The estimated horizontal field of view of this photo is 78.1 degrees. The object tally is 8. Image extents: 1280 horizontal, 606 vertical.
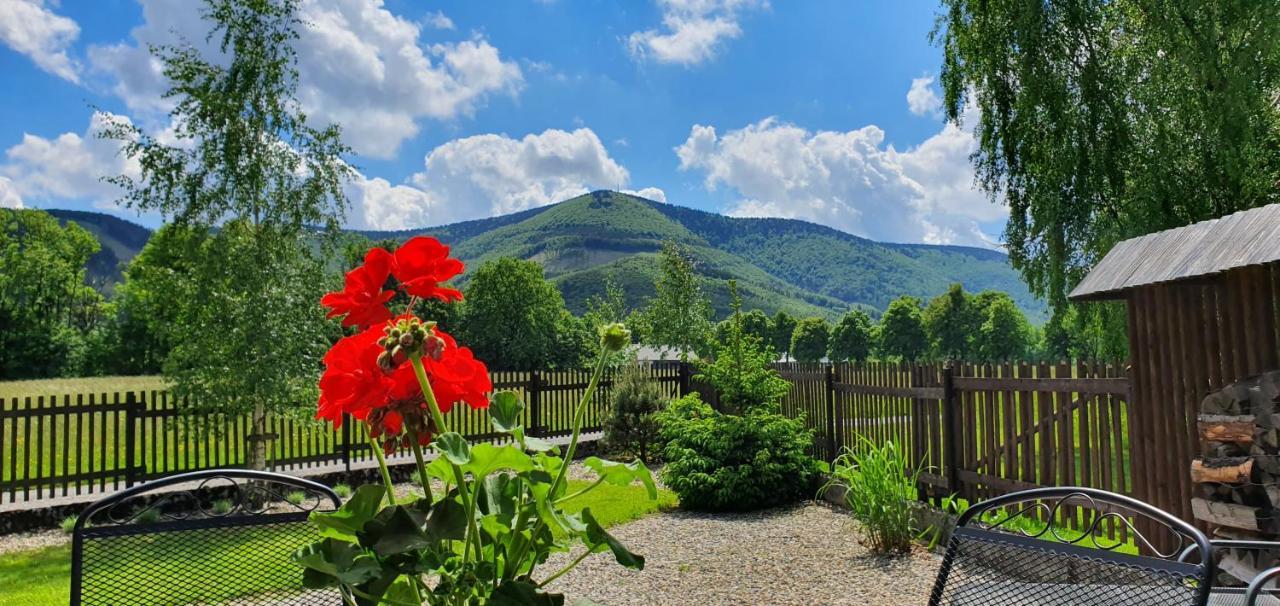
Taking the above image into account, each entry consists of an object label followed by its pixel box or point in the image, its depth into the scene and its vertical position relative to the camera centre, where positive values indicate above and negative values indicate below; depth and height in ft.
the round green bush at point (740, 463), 24.03 -3.74
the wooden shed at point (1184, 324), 12.71 +0.22
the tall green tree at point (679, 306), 84.23 +4.21
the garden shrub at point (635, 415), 35.32 -3.11
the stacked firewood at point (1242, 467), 12.25 -2.11
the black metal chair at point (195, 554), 5.90 -1.60
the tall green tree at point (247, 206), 25.76 +5.27
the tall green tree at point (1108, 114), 30.86 +9.58
